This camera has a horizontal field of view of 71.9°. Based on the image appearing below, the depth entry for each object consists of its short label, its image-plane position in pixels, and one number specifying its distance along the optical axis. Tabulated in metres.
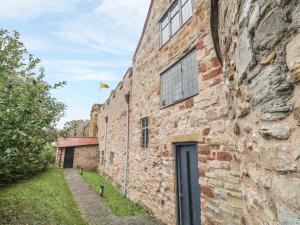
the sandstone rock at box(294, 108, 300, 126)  1.11
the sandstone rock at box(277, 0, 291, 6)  1.17
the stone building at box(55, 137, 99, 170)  20.19
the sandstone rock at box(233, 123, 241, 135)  2.21
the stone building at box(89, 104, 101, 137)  26.20
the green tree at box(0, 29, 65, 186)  4.64
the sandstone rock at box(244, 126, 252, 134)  1.80
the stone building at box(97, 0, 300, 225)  1.23
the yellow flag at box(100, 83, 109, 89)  23.83
